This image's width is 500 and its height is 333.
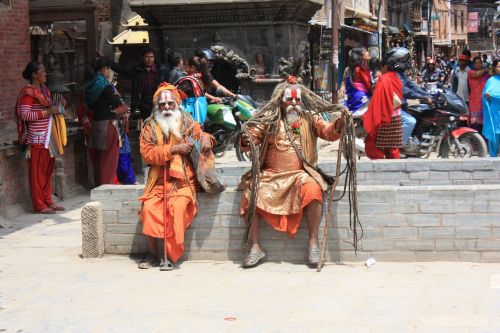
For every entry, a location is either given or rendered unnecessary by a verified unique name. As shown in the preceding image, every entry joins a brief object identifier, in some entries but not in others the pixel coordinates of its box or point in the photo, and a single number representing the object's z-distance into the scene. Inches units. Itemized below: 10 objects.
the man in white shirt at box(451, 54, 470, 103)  612.4
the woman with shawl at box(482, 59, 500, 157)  485.1
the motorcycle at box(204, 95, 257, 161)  540.1
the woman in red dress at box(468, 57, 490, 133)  534.0
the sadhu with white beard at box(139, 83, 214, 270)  305.4
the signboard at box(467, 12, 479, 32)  2496.3
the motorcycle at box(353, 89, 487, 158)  508.1
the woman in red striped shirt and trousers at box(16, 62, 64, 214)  422.3
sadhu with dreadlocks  299.4
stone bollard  317.4
